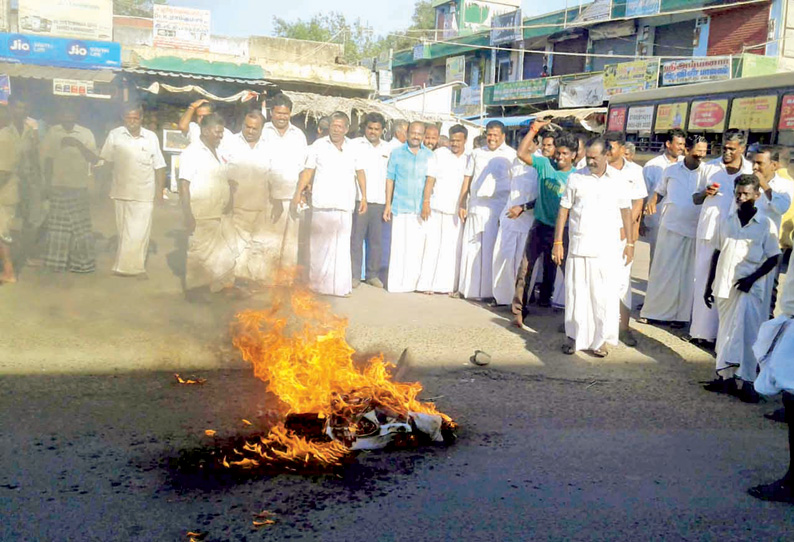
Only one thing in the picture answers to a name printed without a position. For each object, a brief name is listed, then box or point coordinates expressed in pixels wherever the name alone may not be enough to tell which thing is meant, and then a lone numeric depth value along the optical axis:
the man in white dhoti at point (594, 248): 6.32
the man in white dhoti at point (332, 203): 8.15
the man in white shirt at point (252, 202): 7.85
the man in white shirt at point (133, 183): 8.14
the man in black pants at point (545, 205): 7.30
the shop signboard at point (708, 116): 16.65
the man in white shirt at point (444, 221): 8.72
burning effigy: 3.92
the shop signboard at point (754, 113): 14.88
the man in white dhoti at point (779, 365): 3.74
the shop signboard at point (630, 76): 23.67
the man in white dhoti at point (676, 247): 7.47
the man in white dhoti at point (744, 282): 5.46
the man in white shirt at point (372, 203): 8.82
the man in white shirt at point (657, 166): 8.46
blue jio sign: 17.98
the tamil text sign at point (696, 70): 21.69
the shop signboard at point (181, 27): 21.36
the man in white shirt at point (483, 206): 8.37
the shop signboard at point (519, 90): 29.77
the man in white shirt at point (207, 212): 7.45
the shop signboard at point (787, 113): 14.30
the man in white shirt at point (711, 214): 6.73
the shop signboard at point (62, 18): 21.30
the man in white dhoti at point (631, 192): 6.76
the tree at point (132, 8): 41.16
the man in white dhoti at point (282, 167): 8.16
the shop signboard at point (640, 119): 19.66
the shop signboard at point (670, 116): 18.16
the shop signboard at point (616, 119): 20.92
